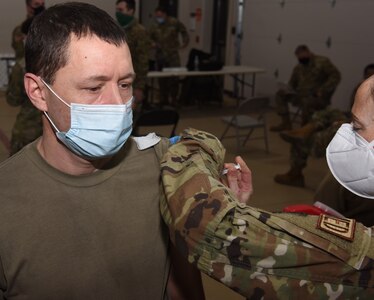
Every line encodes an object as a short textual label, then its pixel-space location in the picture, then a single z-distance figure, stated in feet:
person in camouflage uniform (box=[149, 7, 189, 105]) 26.48
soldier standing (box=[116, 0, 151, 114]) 15.93
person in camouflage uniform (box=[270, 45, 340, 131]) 20.77
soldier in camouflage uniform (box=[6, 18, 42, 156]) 10.87
